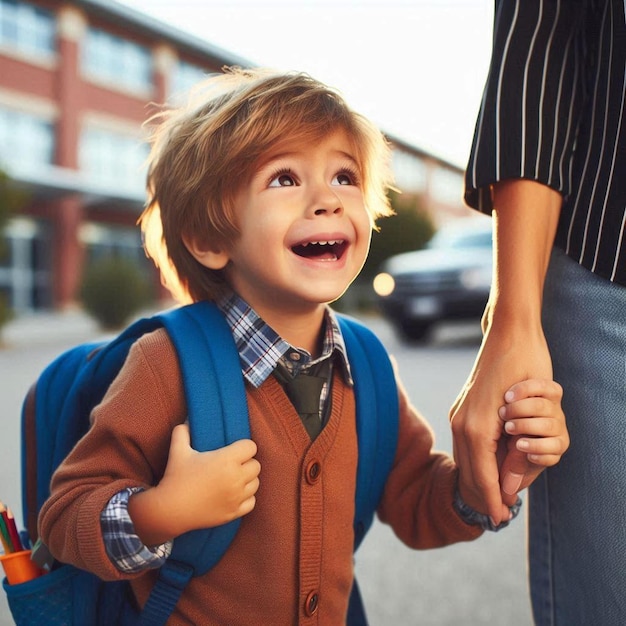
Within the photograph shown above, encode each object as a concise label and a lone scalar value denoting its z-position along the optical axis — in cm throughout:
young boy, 114
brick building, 1961
